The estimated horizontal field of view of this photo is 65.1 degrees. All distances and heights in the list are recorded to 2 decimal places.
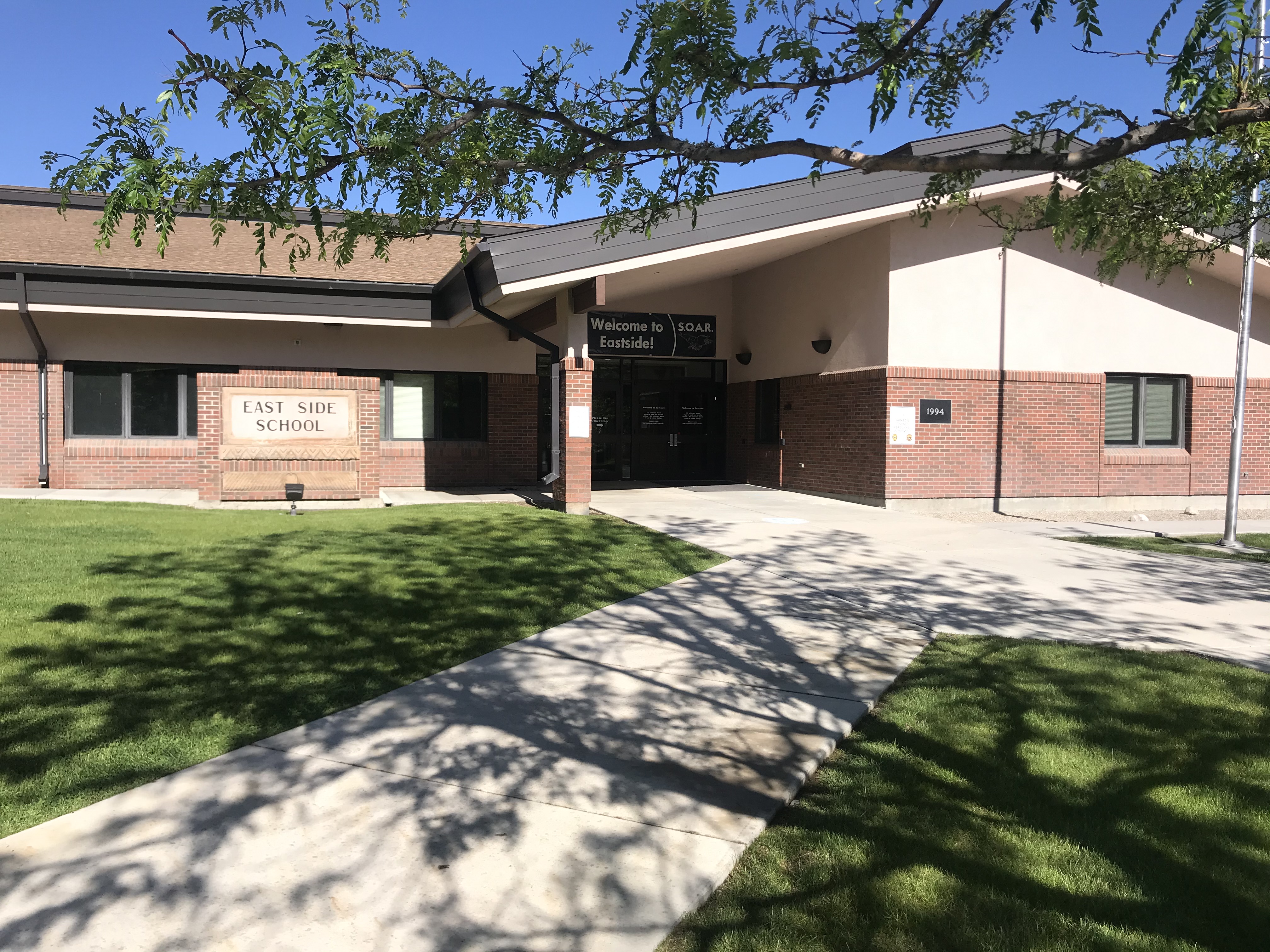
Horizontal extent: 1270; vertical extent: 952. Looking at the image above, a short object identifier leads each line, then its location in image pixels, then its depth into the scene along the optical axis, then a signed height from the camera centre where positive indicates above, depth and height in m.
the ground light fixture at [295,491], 14.52 -0.98
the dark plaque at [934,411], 15.48 +0.32
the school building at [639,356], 14.45 +1.20
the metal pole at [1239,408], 12.67 +0.36
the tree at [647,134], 4.25 +1.49
